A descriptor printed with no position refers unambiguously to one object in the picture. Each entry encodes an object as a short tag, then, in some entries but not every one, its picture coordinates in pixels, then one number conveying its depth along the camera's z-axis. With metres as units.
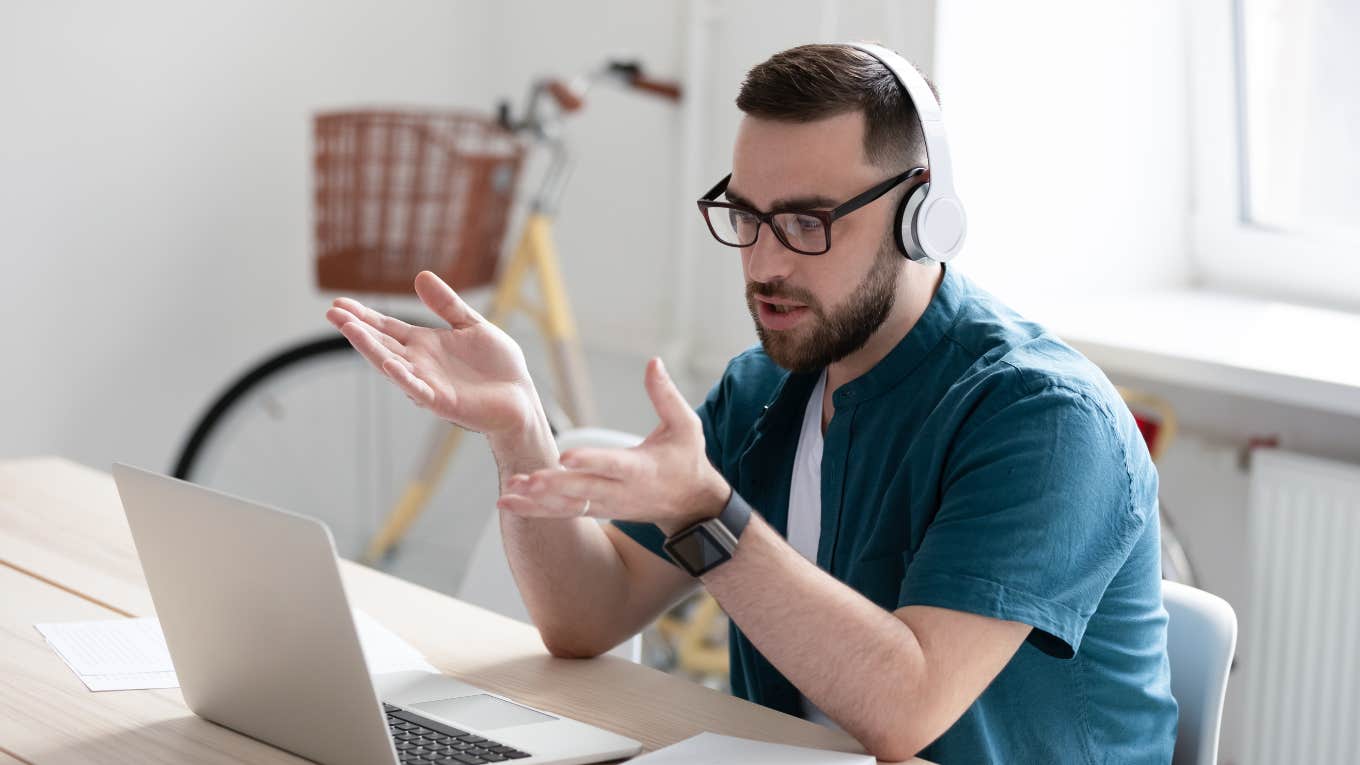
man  2.67
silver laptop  2.53
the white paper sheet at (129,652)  2.77
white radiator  3.65
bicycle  4.43
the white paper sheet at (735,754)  2.60
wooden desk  2.65
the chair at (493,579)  3.24
